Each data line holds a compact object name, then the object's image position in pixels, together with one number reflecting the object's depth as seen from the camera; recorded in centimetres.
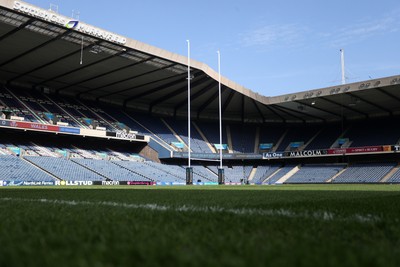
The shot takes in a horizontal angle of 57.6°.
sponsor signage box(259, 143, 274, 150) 5262
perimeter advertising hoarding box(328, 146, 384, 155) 4112
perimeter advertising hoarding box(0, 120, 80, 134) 3225
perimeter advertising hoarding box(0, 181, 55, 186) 2708
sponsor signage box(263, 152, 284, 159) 4771
